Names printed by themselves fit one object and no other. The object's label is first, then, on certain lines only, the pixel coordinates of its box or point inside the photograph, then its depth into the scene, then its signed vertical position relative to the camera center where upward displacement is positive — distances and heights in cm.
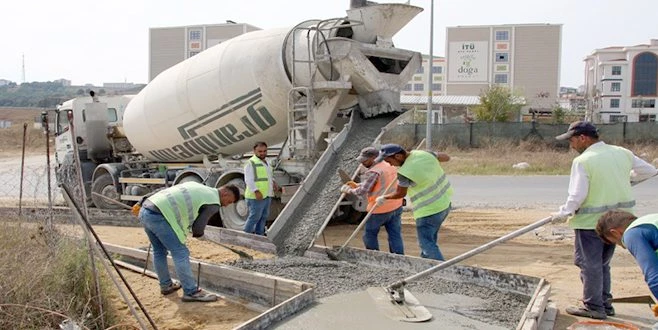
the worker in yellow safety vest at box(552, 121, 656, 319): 512 -66
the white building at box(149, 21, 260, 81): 5697 +617
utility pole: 1798 +102
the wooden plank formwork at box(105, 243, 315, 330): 525 -160
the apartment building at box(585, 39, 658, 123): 6016 +310
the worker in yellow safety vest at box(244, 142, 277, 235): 882 -106
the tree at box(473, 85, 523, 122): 3888 +49
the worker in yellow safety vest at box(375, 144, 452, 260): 650 -76
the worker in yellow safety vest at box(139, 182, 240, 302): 599 -97
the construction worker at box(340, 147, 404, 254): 729 -100
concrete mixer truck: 935 +25
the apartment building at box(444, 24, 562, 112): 5447 +457
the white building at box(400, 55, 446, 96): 6756 +345
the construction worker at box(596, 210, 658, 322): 345 -68
